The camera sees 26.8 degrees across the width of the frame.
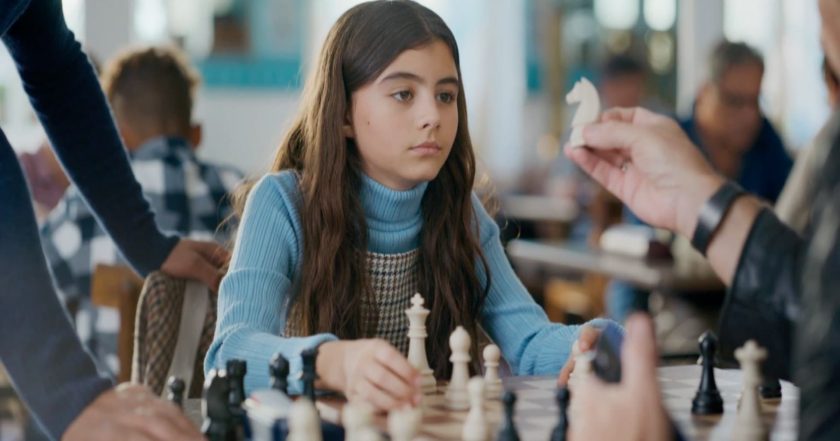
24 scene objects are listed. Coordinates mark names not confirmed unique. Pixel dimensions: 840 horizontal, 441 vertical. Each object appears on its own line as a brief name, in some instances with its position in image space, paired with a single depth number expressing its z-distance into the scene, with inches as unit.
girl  73.4
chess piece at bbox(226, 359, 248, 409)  57.6
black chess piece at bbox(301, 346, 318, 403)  59.1
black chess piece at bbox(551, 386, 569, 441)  54.9
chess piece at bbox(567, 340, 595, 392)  63.2
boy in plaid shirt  107.7
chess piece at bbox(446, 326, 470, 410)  63.6
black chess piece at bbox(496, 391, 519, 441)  54.1
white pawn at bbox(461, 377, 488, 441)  56.0
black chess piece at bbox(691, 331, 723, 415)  61.4
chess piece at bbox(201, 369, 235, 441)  55.4
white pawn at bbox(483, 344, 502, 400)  66.8
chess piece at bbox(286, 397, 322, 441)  51.7
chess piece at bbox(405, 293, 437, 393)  67.4
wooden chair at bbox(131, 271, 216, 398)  79.0
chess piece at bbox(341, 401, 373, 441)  51.9
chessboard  58.4
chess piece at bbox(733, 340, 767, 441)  57.9
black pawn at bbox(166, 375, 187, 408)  60.3
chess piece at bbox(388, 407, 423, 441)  52.6
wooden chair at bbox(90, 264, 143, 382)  85.9
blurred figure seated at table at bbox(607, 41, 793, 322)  147.0
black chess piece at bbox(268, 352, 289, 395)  60.3
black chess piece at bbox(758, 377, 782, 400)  63.9
